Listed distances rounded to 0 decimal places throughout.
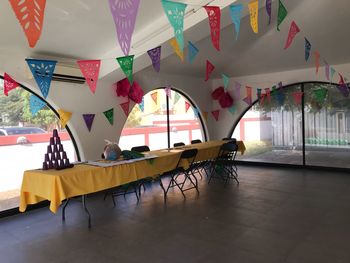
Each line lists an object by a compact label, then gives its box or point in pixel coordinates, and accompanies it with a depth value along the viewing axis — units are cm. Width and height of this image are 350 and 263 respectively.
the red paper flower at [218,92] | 816
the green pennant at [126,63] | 378
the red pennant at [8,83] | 421
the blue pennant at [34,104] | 473
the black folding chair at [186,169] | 497
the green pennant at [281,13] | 353
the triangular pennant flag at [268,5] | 354
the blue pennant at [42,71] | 365
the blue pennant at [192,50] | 445
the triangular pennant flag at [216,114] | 854
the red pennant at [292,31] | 441
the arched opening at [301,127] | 691
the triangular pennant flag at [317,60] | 598
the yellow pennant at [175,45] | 428
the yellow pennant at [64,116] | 489
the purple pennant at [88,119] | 525
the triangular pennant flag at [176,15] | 291
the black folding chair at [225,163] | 604
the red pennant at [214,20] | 354
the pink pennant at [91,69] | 411
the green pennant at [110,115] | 561
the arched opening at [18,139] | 450
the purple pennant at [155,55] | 424
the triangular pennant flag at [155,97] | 698
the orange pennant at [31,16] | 206
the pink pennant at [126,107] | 594
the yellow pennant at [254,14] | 355
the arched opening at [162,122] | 657
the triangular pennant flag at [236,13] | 343
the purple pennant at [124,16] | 234
